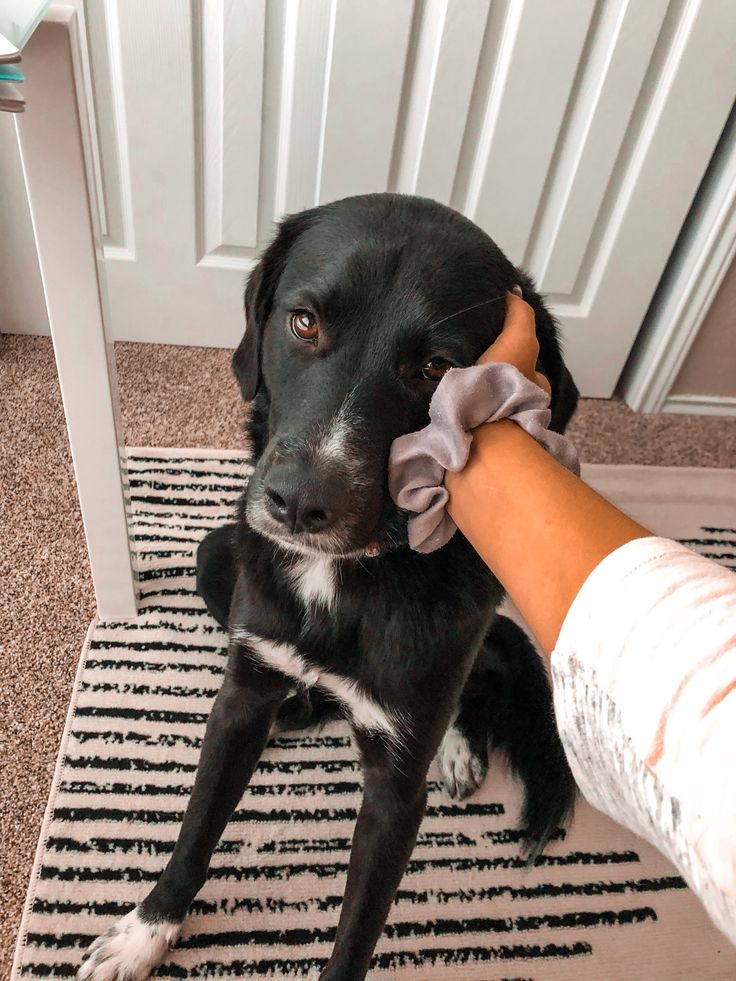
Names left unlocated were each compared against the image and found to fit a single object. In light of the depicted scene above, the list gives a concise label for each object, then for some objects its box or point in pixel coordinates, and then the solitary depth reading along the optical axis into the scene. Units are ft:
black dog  2.77
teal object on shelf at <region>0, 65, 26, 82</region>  2.43
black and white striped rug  3.68
